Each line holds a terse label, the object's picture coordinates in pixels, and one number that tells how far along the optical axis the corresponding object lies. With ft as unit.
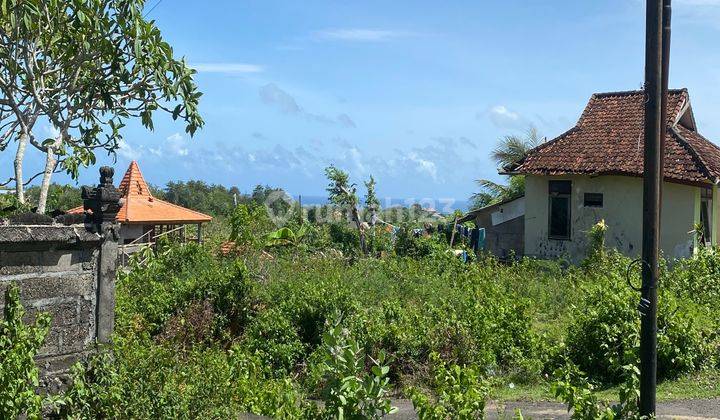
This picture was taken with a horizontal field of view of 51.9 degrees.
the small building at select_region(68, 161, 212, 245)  77.92
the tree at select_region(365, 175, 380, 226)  70.54
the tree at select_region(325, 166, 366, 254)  69.05
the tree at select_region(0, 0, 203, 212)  29.45
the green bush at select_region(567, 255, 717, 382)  31.86
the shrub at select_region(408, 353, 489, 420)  20.24
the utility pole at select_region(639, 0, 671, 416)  20.90
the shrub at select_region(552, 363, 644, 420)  20.35
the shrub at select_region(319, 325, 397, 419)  19.39
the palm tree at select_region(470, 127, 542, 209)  96.96
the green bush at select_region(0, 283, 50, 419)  22.62
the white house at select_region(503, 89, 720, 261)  58.59
